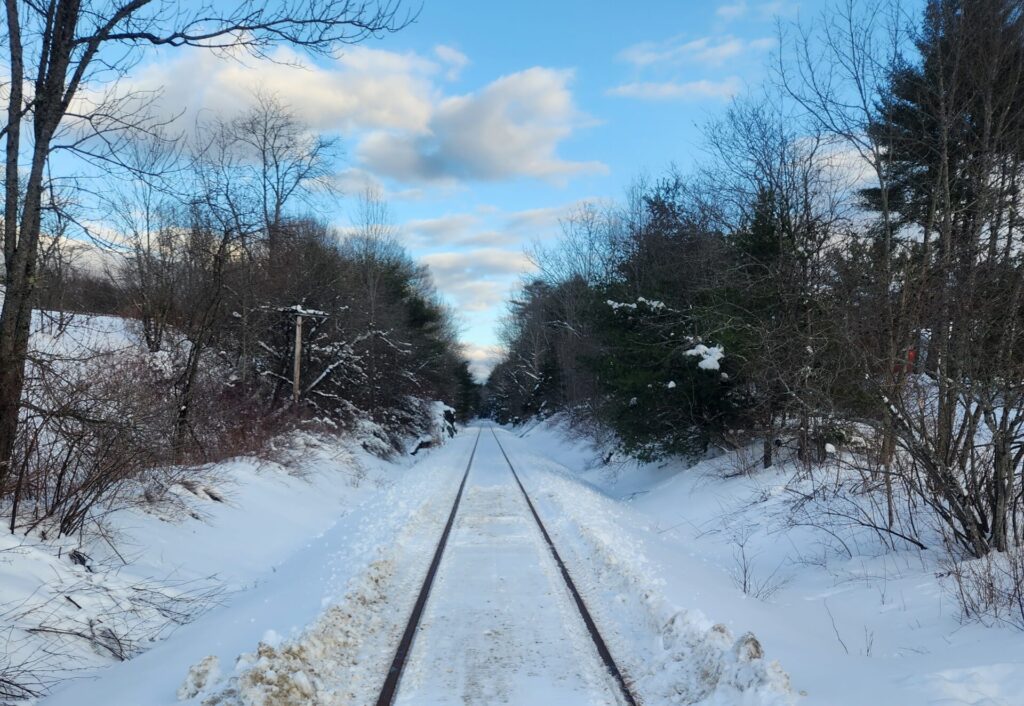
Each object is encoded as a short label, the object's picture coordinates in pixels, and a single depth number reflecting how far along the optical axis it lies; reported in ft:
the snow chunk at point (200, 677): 14.70
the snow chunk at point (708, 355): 50.44
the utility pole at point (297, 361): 76.95
